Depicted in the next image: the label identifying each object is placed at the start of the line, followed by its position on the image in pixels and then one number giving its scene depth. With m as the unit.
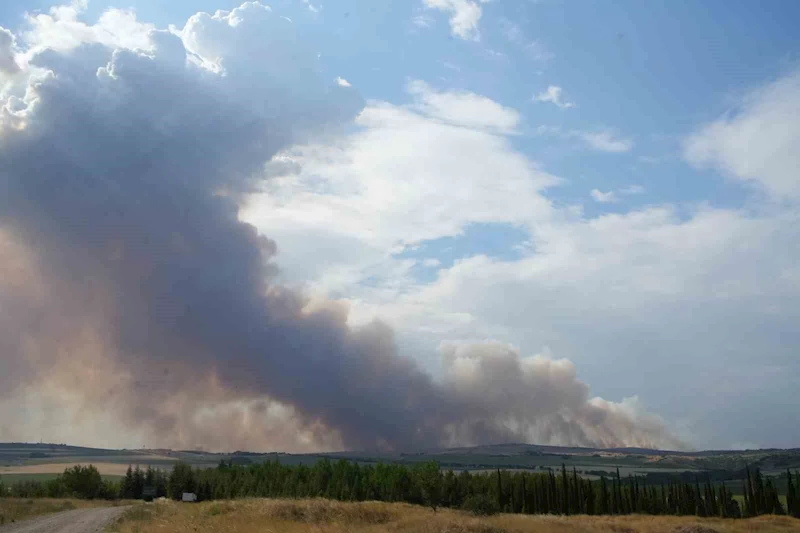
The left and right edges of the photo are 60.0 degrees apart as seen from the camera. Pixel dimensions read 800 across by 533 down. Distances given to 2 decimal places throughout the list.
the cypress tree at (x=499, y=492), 145.04
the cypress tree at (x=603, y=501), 140.38
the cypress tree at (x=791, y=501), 135.88
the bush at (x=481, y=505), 106.88
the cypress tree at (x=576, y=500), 139.38
